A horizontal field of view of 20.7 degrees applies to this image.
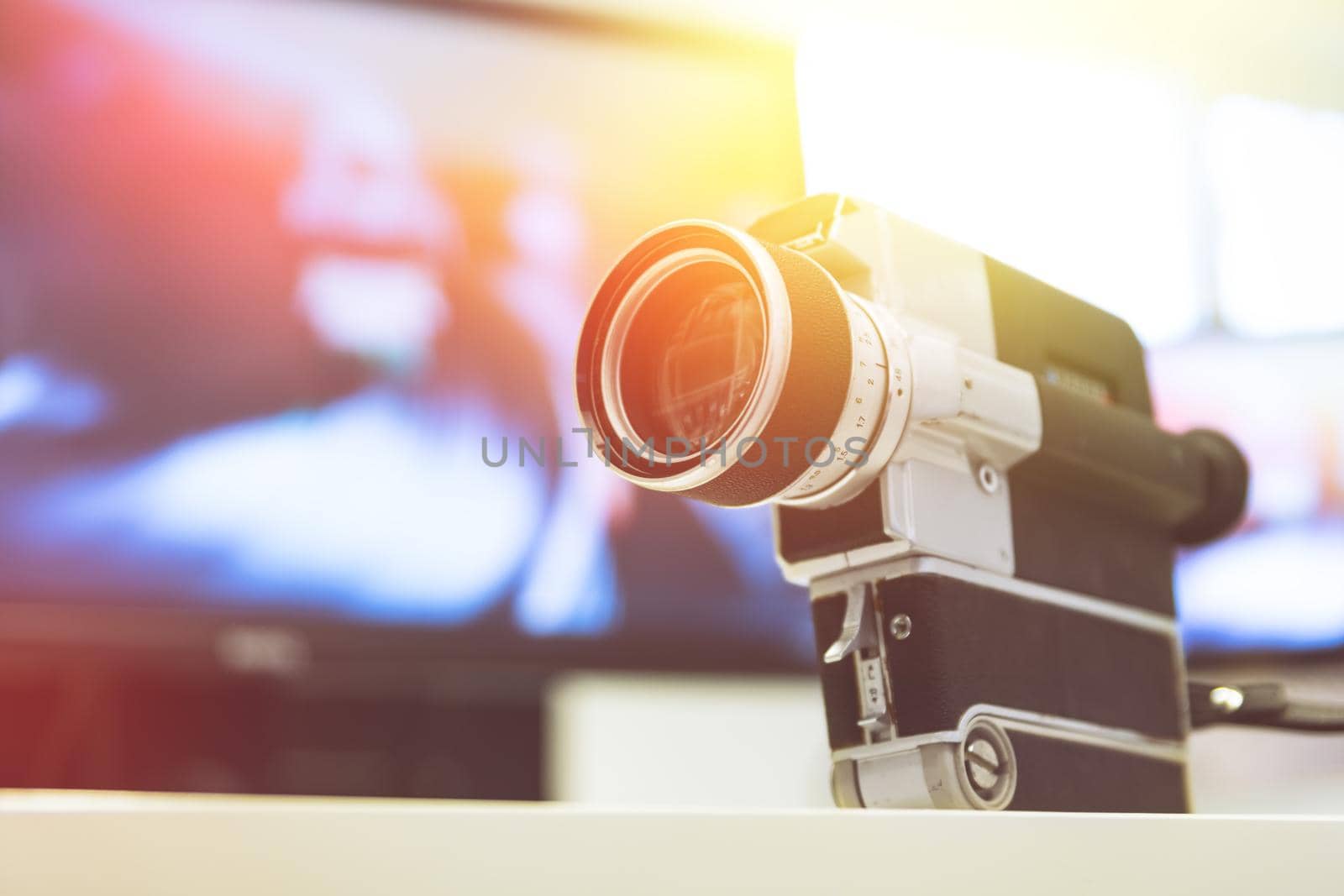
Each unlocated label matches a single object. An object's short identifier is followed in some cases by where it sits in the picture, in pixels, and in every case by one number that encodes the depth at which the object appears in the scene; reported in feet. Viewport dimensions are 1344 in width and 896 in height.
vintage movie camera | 2.59
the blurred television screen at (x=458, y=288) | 3.37
